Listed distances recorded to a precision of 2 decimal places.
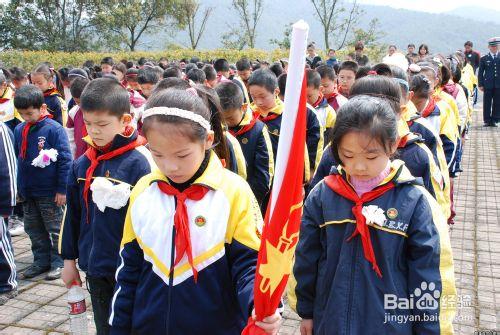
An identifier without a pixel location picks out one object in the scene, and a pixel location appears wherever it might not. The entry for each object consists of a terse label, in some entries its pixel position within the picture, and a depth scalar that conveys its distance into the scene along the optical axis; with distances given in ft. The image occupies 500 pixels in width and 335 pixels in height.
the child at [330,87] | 19.58
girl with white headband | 6.10
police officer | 38.81
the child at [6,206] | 13.39
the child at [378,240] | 6.40
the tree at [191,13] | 109.01
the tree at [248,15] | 94.17
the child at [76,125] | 17.29
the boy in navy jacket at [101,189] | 8.54
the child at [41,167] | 14.94
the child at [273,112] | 15.12
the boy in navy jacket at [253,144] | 13.37
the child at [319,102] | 17.12
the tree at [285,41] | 84.59
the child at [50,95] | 20.24
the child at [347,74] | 20.38
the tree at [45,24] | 106.01
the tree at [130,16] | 104.94
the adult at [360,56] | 33.36
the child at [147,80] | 20.66
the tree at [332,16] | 86.22
